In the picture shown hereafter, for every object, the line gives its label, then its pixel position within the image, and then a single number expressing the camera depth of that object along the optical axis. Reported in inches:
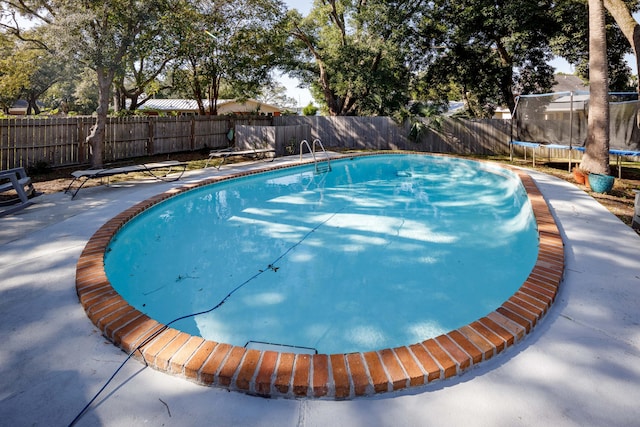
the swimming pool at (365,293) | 79.5
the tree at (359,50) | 612.1
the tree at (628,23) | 301.9
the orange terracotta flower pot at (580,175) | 301.5
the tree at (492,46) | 535.8
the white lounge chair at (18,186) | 210.2
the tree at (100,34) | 321.9
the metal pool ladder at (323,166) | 441.1
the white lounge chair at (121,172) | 263.7
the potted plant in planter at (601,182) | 264.1
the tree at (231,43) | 546.9
